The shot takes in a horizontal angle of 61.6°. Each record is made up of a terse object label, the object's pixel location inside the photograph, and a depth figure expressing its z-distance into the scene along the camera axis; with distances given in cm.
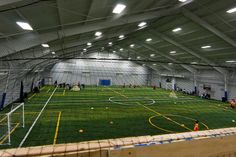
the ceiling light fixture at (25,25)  822
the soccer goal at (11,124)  1032
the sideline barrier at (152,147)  230
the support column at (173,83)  3990
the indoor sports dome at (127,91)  276
